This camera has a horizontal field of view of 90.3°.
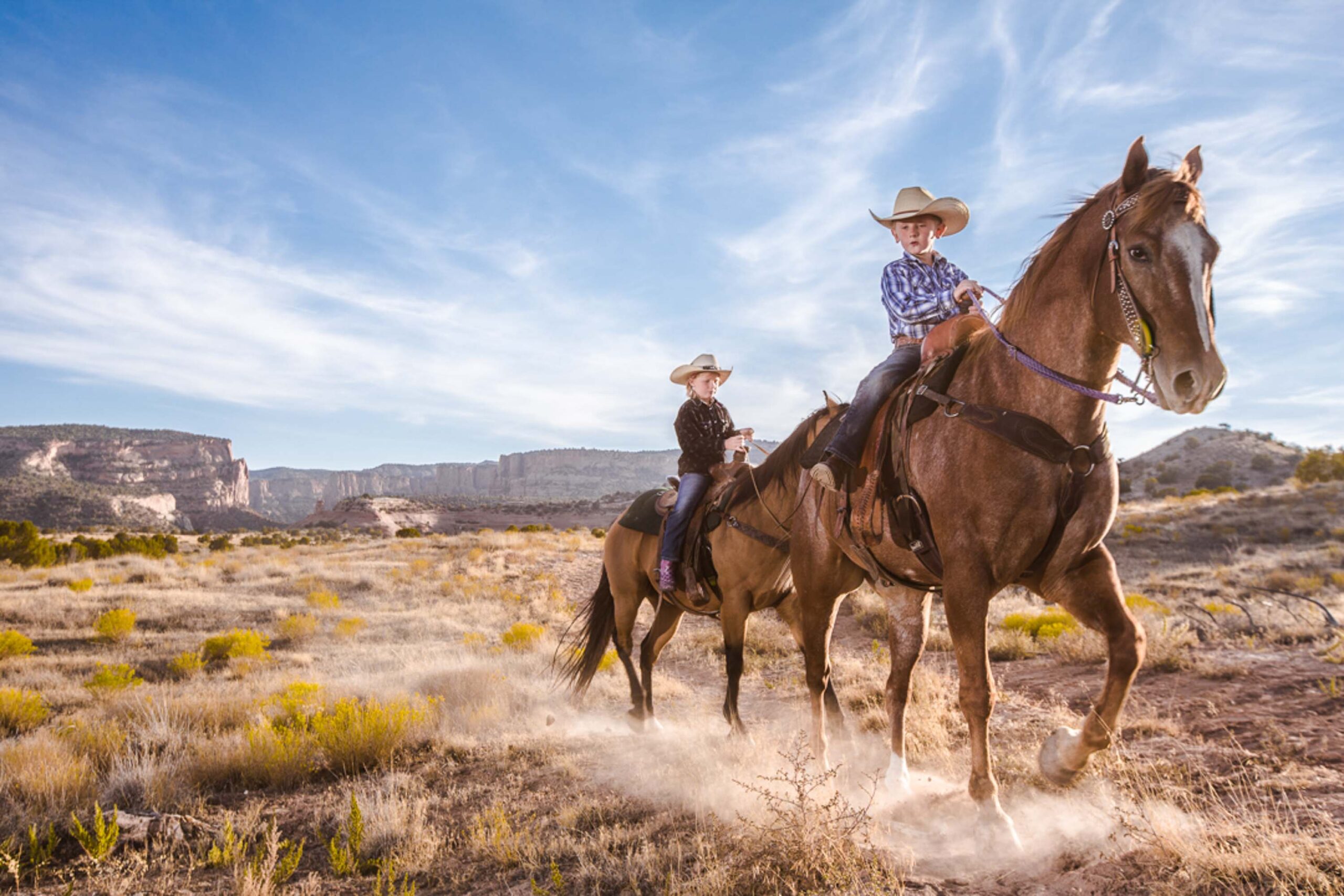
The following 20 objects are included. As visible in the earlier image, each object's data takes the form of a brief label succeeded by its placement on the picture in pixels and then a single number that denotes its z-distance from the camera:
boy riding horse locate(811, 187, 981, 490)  3.83
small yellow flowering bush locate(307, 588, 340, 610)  15.80
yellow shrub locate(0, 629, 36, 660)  9.82
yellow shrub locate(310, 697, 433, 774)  5.29
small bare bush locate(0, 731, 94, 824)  4.18
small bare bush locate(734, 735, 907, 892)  2.64
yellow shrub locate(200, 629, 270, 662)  10.33
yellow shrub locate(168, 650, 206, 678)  9.34
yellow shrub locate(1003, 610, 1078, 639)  9.75
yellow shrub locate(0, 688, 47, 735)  6.51
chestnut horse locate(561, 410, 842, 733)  5.00
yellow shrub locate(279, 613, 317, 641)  12.48
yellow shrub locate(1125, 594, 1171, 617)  10.77
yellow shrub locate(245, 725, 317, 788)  4.98
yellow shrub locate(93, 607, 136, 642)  11.55
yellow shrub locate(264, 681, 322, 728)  6.12
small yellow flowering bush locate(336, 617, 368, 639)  12.55
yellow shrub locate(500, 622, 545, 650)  11.37
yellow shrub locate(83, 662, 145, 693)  7.88
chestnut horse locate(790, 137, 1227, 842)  2.57
